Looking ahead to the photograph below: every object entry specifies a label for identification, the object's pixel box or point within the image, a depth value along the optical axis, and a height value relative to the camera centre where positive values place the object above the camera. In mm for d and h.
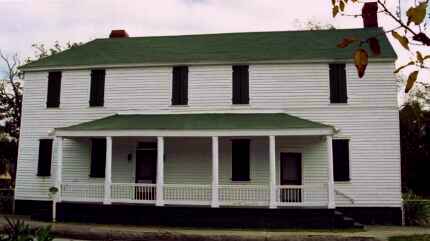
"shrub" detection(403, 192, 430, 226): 17312 -1498
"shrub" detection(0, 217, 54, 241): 3745 -567
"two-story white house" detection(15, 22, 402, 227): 15859 +1311
